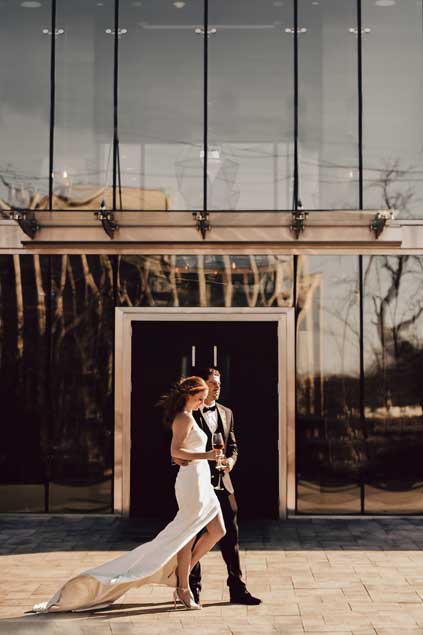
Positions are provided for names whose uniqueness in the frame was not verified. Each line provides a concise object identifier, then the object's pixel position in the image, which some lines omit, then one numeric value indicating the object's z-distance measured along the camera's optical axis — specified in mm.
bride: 6902
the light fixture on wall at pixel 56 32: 12093
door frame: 11656
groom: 7258
